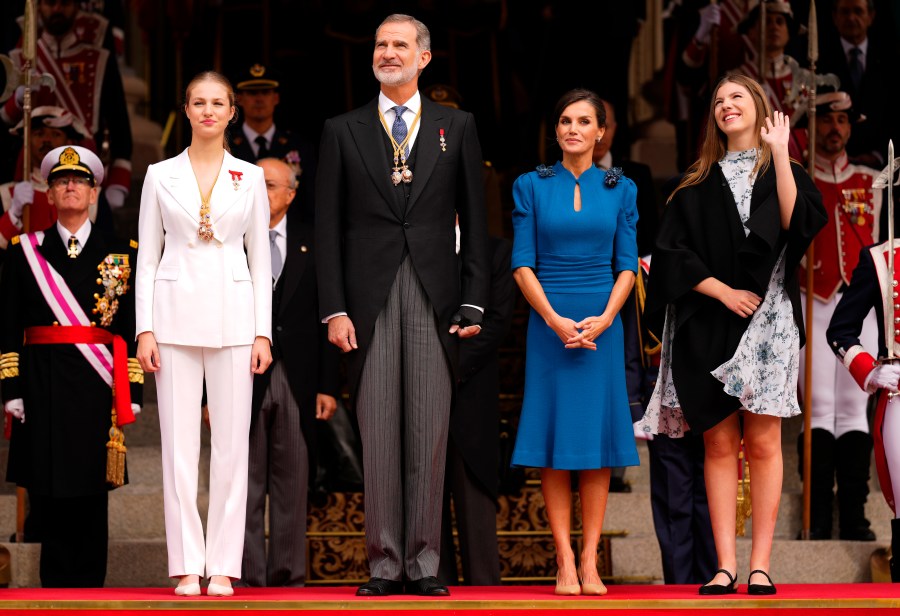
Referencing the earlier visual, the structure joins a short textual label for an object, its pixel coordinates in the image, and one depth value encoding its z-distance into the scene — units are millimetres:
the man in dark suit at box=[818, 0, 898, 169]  18422
